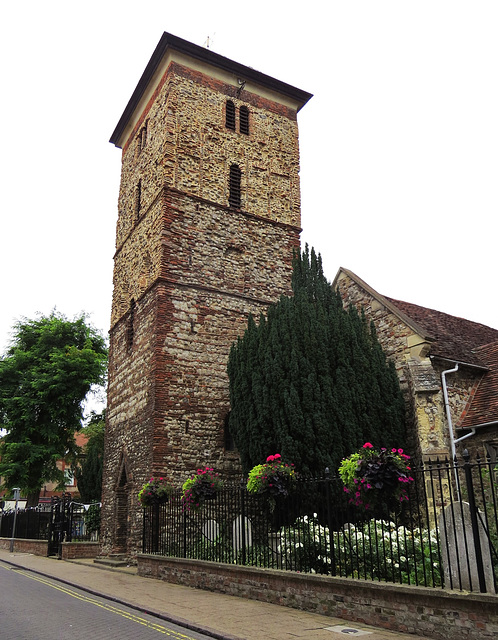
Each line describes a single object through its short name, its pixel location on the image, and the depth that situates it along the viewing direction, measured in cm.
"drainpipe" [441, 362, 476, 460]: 1373
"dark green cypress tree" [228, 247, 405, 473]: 1289
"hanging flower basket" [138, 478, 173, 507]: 1438
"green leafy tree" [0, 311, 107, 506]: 2947
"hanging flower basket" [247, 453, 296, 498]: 1075
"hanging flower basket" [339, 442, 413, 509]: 845
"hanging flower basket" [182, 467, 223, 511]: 1262
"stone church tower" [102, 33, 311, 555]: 1703
